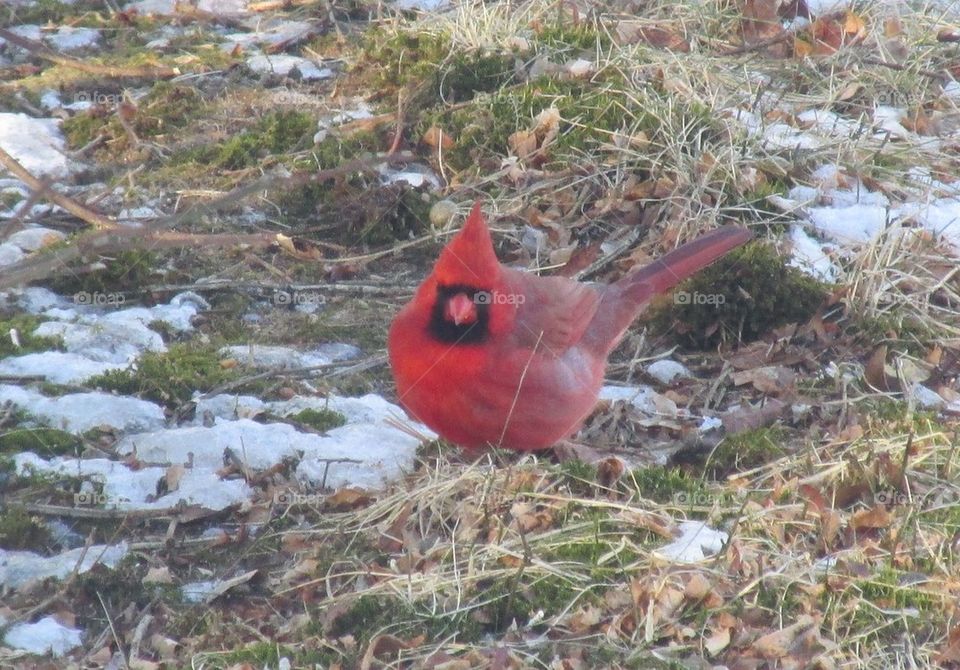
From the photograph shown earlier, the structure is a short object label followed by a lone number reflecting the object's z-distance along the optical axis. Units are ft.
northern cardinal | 23.11
